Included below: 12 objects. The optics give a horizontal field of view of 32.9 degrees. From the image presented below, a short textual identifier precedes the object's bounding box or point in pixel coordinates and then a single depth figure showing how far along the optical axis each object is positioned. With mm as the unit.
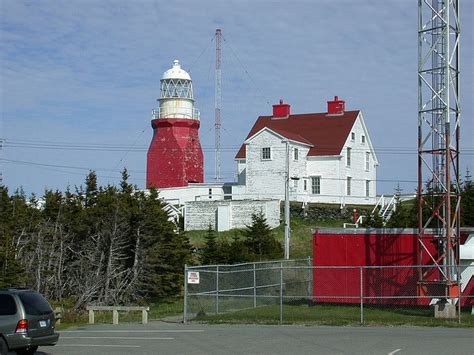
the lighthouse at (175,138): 66938
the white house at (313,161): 58938
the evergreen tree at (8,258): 35812
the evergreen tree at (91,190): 47394
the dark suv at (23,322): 17047
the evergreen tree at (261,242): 46531
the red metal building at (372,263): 29358
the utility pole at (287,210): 42022
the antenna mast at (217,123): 73462
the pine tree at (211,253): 44066
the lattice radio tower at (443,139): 26844
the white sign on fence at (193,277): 27453
